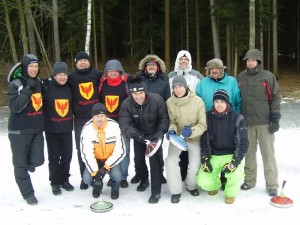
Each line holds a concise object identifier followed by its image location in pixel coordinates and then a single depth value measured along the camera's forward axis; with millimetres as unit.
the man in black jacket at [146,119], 4785
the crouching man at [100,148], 4652
